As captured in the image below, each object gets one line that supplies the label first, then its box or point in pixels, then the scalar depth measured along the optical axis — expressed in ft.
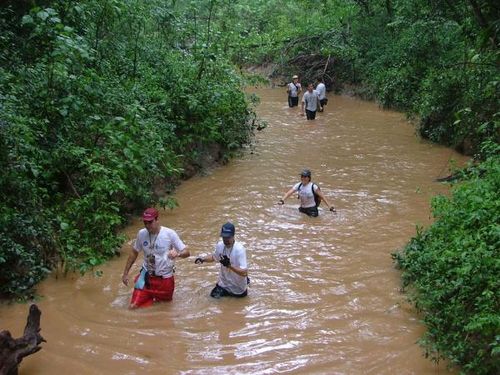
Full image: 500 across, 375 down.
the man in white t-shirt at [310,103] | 67.46
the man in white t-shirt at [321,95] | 74.79
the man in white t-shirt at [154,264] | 24.76
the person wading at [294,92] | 76.28
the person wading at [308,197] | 37.42
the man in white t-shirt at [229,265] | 24.94
